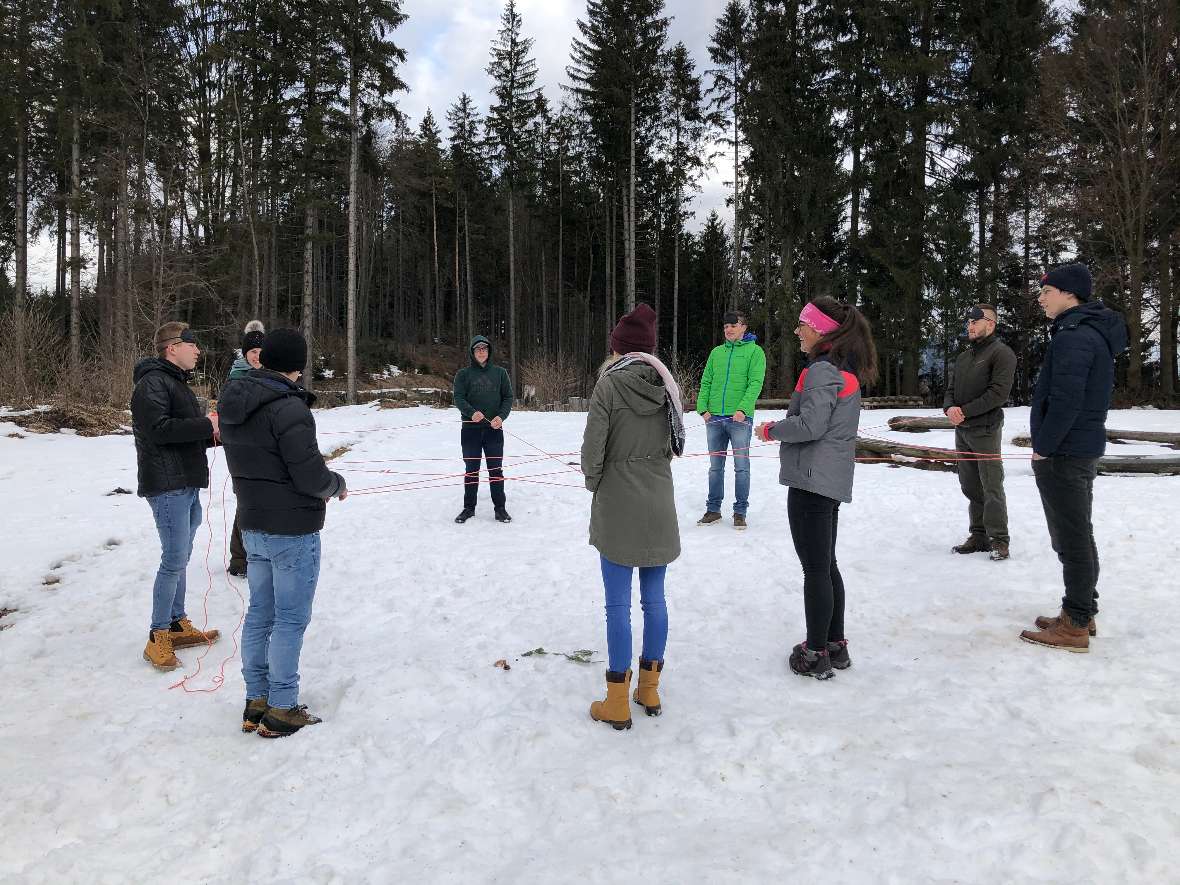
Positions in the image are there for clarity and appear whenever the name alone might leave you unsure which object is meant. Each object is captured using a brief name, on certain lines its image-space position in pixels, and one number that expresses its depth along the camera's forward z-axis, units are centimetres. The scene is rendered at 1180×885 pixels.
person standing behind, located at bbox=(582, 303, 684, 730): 312
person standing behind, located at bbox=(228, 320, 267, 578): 417
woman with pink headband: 343
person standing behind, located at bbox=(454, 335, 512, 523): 717
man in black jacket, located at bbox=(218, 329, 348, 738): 299
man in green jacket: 652
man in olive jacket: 531
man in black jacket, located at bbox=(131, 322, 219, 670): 379
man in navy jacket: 371
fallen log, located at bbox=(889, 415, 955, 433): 1201
